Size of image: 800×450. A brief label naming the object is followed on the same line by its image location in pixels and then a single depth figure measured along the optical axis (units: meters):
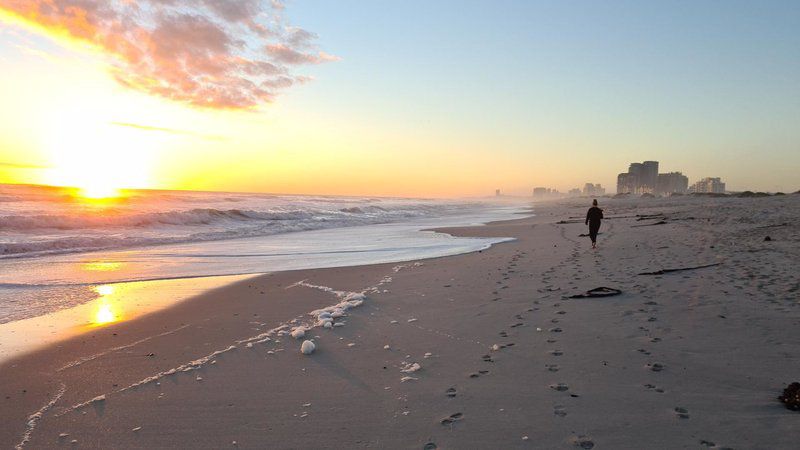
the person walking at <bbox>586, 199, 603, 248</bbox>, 15.71
